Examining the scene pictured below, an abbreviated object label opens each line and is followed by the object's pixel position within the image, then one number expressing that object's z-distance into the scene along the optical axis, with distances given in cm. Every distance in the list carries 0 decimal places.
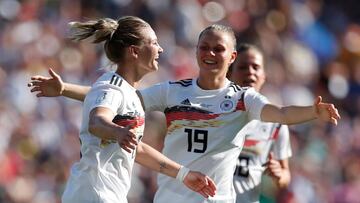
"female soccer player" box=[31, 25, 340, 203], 1706
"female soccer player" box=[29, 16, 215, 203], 1478
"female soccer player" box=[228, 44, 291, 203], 1942
